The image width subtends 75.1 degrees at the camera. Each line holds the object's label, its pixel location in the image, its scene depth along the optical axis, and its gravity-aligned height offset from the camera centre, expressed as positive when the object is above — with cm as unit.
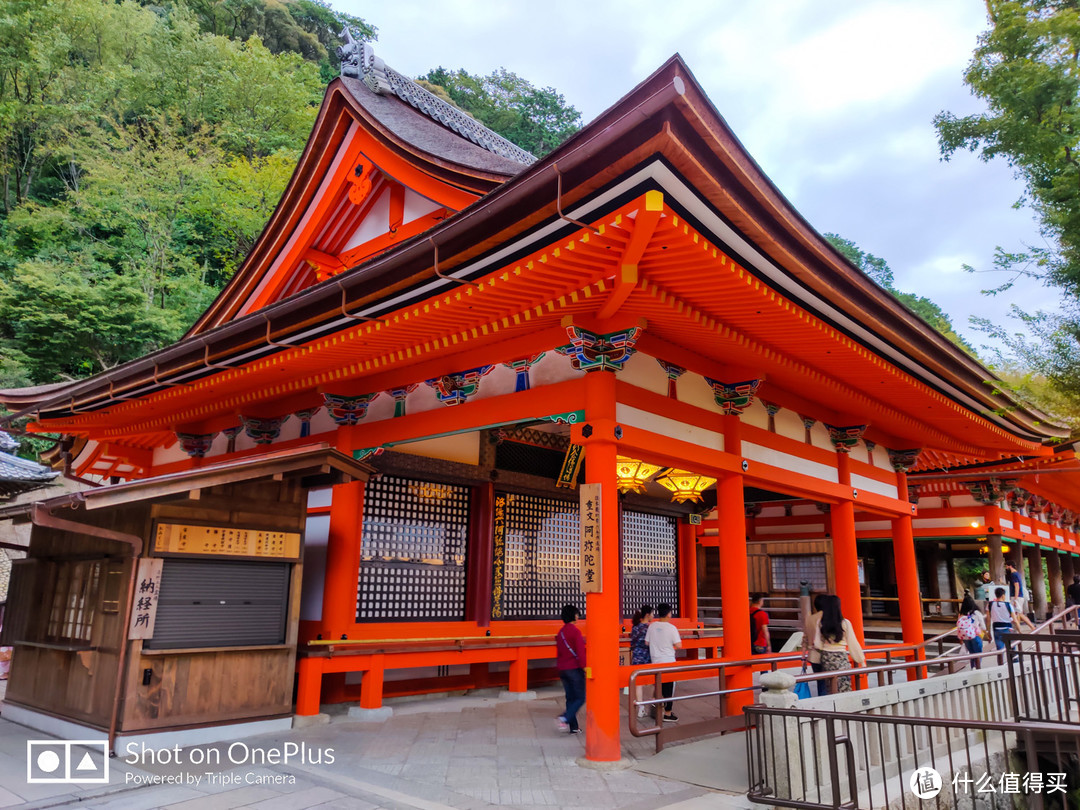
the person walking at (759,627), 1113 -71
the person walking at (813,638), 724 -57
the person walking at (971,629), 1106 -70
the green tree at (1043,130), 676 +455
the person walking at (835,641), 711 -58
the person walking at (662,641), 799 -66
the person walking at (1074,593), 1587 -20
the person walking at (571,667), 770 -93
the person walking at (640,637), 841 -67
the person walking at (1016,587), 1649 -8
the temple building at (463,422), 572 +215
